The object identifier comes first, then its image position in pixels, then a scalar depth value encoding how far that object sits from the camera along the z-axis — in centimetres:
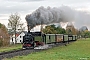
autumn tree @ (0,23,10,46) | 8394
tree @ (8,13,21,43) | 10575
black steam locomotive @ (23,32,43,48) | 4822
